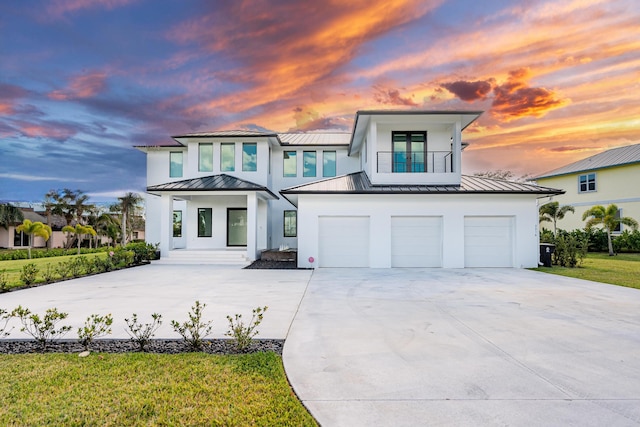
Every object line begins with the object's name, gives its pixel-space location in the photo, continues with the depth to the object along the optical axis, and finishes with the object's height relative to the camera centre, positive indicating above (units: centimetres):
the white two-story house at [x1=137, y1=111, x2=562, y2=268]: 1350 +86
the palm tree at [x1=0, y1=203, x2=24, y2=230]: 2975 +51
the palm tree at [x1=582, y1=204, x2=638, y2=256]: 2023 +5
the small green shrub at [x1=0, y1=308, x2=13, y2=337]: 491 -184
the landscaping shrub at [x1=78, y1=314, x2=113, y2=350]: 431 -166
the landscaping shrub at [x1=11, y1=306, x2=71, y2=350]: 445 -172
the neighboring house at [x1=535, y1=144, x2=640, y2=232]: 2297 +316
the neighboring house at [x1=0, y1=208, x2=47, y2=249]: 3133 -198
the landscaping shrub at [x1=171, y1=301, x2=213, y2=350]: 435 -170
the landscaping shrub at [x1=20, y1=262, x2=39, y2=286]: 987 -178
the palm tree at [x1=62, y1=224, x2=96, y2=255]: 2788 -87
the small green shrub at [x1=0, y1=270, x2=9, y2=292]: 898 -194
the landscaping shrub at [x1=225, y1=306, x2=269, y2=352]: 427 -166
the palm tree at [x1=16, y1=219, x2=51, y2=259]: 2327 -65
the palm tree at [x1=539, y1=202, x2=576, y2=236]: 2258 +80
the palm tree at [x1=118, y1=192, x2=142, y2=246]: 3614 +185
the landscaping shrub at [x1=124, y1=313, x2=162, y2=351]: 434 -175
